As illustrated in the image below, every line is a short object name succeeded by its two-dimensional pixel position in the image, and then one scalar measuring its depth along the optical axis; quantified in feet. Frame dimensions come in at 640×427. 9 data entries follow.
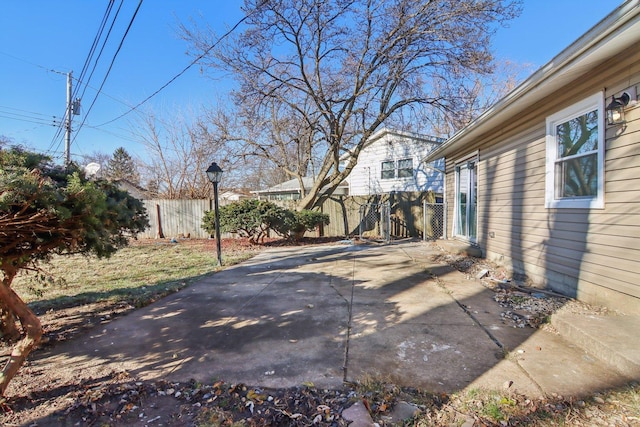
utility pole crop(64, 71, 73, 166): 46.77
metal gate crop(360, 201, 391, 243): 39.94
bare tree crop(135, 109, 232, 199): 50.28
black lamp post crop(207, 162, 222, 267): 23.39
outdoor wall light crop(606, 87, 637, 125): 10.16
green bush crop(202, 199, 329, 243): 31.60
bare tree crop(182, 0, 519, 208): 27.55
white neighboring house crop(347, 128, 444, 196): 45.32
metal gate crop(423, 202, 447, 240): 38.22
